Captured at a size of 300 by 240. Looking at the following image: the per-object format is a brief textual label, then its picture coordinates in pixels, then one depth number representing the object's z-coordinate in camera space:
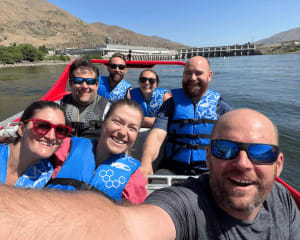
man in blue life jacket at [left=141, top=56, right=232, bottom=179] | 2.31
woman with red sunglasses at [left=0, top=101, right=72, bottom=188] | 1.43
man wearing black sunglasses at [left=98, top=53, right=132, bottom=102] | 3.70
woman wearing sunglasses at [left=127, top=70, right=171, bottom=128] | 3.43
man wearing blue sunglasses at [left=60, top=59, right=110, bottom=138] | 2.40
